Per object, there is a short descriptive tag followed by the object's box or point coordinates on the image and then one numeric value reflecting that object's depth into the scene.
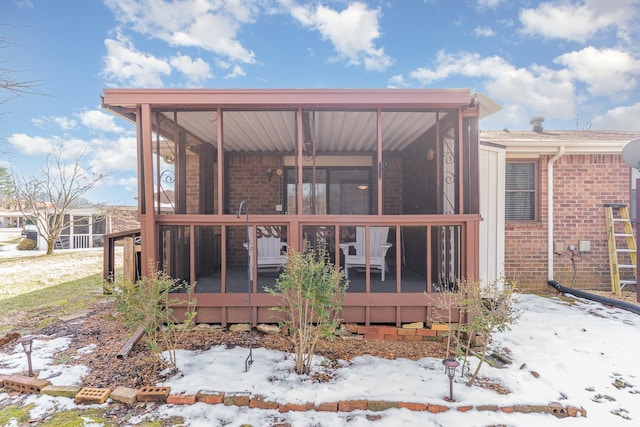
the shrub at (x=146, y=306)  2.78
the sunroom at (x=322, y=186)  3.51
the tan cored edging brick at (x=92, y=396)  2.38
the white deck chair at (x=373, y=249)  4.71
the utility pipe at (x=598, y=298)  4.61
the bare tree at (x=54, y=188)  12.66
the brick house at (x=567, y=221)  5.80
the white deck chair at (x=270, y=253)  5.11
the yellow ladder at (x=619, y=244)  5.62
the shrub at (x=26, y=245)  13.67
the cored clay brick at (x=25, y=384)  2.54
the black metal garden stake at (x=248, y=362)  2.83
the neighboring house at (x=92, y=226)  15.34
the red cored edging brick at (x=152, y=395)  2.41
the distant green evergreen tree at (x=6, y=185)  12.41
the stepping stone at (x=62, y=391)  2.47
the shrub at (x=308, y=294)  2.84
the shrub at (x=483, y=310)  2.66
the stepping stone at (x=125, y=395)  2.38
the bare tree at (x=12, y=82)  3.96
